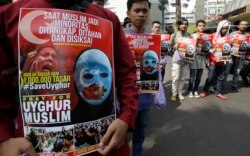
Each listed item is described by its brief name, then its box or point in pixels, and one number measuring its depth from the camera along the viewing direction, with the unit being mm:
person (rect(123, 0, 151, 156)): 1685
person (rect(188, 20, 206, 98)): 3744
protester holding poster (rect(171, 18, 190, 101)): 3624
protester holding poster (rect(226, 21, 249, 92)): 4089
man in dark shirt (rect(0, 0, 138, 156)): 683
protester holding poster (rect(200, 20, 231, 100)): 3820
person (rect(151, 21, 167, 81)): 3311
